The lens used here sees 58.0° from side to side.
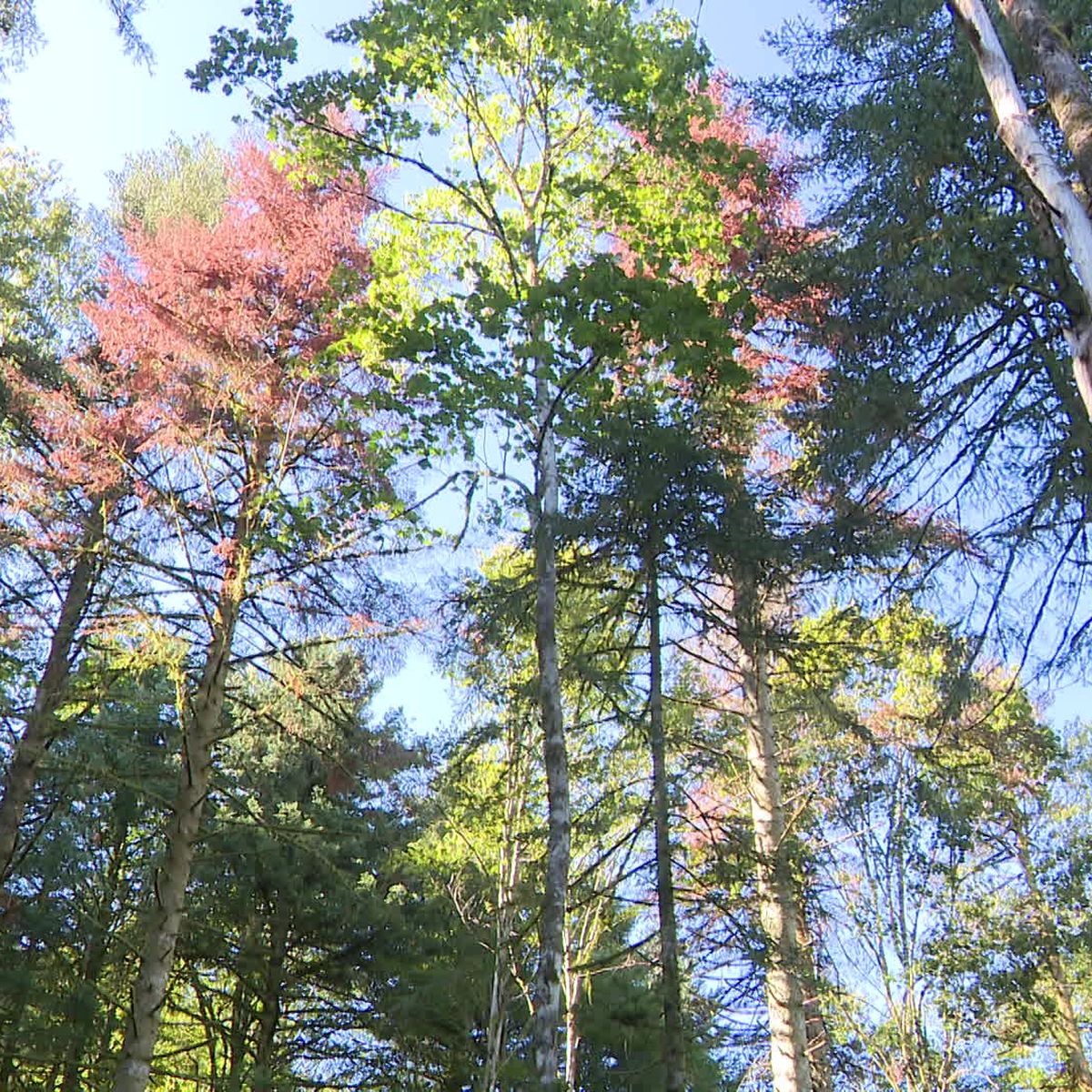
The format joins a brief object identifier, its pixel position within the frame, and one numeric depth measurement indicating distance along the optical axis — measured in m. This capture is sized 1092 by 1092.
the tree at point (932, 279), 6.78
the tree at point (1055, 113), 4.55
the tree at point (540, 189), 6.29
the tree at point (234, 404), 7.84
